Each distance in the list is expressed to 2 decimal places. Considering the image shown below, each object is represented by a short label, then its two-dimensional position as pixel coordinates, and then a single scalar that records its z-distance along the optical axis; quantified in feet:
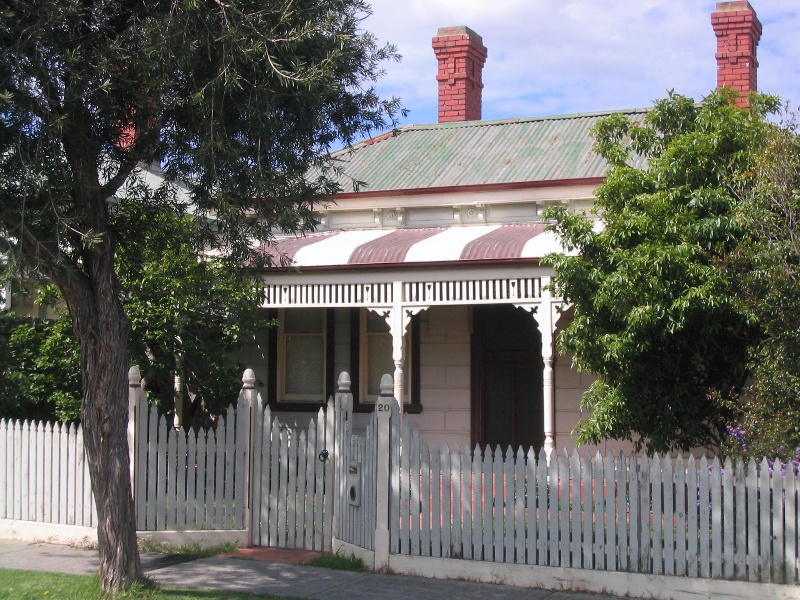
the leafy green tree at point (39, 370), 39.81
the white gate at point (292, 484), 31.37
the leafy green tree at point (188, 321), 39.78
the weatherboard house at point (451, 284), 44.04
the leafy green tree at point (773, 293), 26.78
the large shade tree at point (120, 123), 25.17
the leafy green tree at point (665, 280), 32.83
